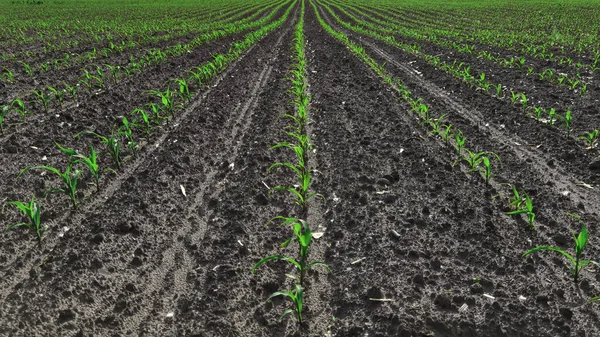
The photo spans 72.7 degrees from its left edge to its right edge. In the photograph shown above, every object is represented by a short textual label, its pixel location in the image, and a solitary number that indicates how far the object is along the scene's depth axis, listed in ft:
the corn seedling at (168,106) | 20.48
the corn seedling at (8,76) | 26.78
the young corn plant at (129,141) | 16.30
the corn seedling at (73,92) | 22.88
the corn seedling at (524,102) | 21.59
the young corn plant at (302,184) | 12.75
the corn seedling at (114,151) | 15.02
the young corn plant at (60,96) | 21.95
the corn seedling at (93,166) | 12.69
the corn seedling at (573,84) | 24.49
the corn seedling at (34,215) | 10.43
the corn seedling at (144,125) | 17.44
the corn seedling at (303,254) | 9.18
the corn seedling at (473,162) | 14.67
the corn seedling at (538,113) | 20.01
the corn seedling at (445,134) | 17.79
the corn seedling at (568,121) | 17.46
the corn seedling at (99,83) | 25.66
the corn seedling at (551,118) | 18.59
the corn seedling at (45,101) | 20.40
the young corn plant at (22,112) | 18.64
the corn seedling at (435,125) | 18.64
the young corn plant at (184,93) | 23.62
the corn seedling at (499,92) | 23.99
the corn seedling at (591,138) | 16.61
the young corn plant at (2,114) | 17.52
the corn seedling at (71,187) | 11.87
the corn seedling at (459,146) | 16.02
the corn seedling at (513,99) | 22.36
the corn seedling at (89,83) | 24.96
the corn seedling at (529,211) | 10.93
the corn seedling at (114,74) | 27.28
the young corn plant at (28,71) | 28.75
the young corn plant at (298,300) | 8.30
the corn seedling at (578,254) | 8.94
